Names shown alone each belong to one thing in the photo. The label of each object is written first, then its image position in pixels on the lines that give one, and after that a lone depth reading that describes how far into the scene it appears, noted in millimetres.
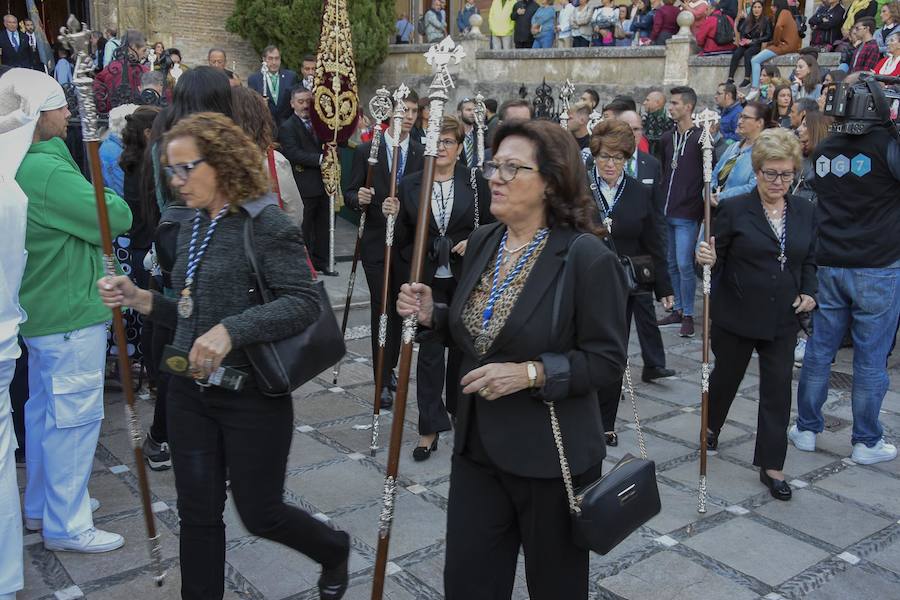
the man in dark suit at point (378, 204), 6047
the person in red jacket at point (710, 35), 16391
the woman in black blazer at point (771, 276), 4949
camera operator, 5121
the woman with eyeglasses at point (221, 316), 3066
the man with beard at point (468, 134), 7823
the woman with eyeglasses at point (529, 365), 2688
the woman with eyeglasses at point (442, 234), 5332
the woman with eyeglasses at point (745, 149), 7199
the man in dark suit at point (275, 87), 12922
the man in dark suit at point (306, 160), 10594
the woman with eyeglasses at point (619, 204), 5559
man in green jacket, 3805
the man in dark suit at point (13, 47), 17734
